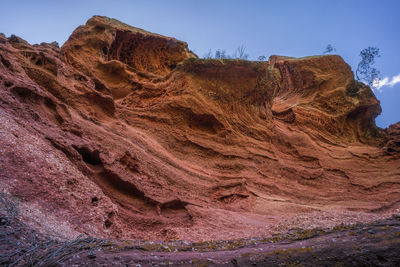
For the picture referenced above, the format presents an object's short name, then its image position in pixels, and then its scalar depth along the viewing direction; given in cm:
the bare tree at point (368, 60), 2734
